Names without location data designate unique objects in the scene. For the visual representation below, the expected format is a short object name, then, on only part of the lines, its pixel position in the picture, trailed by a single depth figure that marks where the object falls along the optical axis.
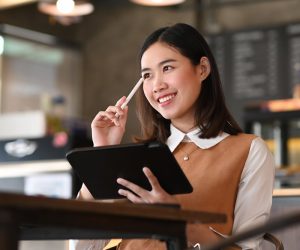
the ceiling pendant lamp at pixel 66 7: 5.27
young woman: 1.88
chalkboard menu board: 6.46
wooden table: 1.09
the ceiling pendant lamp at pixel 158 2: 4.84
